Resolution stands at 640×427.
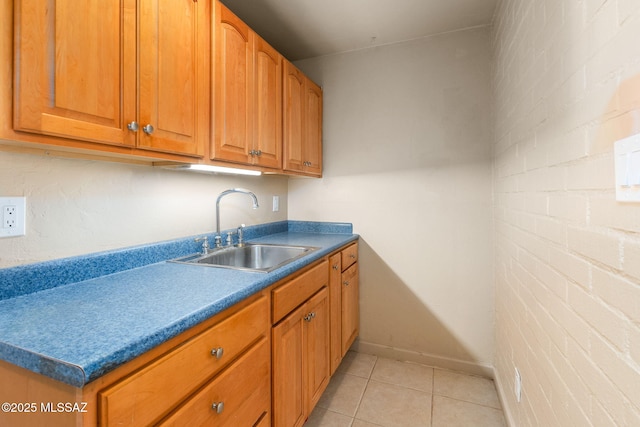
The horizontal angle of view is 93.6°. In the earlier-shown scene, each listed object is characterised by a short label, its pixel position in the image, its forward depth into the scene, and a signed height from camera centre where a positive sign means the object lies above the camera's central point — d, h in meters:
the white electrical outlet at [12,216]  0.93 +0.00
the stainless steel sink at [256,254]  1.72 -0.24
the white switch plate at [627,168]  0.55 +0.09
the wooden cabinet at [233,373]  0.62 -0.44
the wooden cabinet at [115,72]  0.77 +0.45
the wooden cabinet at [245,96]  1.36 +0.61
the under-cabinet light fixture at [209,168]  1.36 +0.23
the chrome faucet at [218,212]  1.71 +0.02
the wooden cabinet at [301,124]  1.93 +0.65
